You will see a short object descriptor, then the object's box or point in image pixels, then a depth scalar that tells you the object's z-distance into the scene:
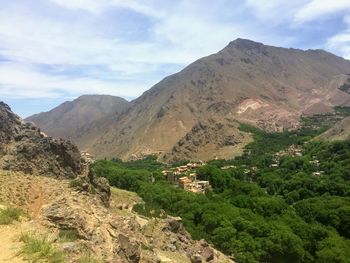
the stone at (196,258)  35.53
